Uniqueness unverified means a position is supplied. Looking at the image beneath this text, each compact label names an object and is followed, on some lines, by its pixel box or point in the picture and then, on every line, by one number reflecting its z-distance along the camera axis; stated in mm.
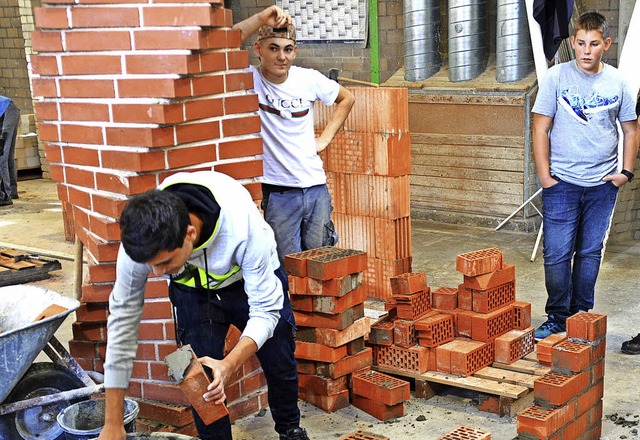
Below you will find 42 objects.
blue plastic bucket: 3424
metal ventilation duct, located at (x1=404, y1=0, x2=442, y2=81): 8688
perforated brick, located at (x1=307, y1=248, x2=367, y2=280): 4344
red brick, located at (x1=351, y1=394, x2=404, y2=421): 4355
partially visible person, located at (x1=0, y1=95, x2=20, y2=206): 10836
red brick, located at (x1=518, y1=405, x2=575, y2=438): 3574
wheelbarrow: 3549
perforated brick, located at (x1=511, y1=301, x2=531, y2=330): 4945
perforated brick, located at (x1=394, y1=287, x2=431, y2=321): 4746
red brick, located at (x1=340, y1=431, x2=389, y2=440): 3418
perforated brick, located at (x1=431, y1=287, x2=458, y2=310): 4910
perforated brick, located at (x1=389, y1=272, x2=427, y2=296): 4762
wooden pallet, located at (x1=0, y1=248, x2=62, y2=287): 7211
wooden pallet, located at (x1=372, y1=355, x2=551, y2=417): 4332
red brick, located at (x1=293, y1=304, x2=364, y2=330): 4441
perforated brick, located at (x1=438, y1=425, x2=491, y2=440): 3420
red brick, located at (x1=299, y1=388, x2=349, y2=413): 4500
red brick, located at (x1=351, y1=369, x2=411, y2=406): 4301
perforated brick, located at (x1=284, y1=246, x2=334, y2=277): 4441
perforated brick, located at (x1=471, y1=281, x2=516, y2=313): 4773
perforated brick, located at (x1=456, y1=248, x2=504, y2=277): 4727
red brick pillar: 3801
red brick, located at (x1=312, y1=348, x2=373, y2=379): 4477
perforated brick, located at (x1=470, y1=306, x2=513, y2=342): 4730
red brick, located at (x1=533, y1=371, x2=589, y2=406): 3686
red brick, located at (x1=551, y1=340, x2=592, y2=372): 3820
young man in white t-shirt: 4770
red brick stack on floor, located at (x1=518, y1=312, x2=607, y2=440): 3633
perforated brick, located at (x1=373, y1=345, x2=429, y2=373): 4621
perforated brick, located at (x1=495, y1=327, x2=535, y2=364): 4652
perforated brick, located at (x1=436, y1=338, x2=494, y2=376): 4531
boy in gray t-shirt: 4910
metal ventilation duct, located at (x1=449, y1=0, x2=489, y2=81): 8297
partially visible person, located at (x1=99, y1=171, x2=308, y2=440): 2607
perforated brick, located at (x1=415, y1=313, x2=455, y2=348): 4641
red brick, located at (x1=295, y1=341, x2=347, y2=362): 4450
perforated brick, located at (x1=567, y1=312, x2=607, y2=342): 3947
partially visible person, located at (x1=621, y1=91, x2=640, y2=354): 5052
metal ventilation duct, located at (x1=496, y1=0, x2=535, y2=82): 7992
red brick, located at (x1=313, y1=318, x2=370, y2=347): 4430
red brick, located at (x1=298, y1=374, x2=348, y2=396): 4488
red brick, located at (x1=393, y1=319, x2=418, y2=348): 4656
